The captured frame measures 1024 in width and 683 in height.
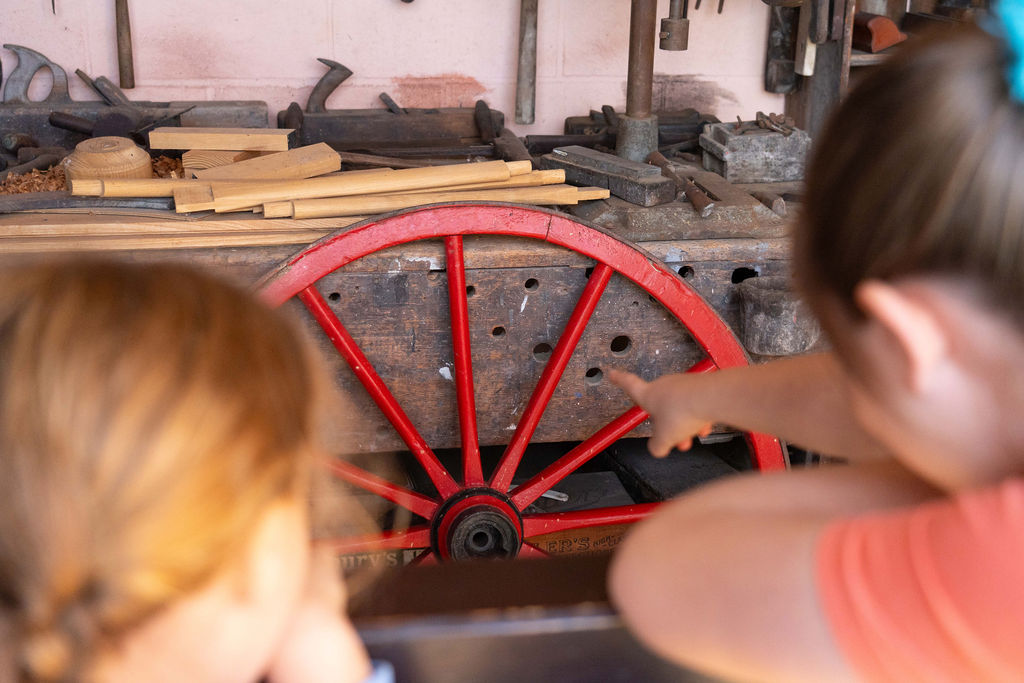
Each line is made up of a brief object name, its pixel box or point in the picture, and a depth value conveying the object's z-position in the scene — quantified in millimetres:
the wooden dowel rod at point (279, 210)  2000
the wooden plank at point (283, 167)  2209
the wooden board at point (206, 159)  2342
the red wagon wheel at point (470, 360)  1847
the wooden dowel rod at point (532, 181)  2092
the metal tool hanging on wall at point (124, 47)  3021
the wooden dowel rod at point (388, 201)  1985
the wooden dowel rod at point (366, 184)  2027
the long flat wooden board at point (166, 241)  1892
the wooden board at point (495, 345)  1961
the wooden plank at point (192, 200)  2000
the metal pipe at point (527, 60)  2990
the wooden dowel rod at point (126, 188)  2074
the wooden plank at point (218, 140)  2393
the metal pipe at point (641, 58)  2385
